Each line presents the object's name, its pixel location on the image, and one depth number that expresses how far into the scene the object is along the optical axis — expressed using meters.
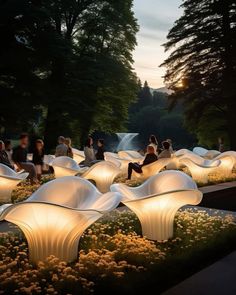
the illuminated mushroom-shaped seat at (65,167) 11.73
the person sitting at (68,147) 14.52
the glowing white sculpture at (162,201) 5.92
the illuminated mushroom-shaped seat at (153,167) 12.58
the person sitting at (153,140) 15.70
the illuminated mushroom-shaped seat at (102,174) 11.12
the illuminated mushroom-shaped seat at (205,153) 20.52
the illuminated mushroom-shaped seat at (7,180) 8.78
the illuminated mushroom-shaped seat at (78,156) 18.38
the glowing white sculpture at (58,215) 4.70
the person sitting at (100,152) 15.97
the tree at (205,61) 25.22
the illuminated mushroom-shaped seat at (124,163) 15.99
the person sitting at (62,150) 14.28
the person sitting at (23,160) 11.34
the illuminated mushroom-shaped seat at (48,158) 16.32
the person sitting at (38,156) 12.07
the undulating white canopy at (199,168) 12.96
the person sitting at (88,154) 15.10
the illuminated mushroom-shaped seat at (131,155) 17.60
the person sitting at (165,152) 13.59
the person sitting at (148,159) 12.68
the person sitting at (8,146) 13.88
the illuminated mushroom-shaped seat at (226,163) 14.98
